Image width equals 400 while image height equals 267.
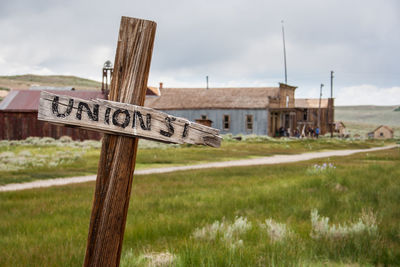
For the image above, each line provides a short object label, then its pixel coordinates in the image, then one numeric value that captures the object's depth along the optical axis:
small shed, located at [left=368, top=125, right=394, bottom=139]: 63.88
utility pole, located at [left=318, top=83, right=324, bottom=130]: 59.78
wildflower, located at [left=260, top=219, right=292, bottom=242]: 4.94
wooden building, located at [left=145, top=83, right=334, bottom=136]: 46.38
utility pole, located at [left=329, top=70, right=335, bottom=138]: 62.26
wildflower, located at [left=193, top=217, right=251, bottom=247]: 4.92
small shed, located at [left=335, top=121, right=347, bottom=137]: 68.55
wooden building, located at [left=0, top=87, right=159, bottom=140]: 36.62
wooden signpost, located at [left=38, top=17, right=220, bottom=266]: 2.88
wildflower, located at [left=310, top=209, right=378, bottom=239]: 5.08
